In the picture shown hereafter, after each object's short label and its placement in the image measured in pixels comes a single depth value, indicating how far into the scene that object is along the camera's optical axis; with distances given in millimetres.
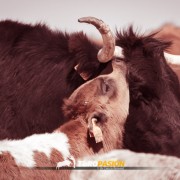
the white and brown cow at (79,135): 8227
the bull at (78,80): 10531
